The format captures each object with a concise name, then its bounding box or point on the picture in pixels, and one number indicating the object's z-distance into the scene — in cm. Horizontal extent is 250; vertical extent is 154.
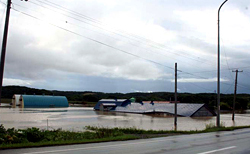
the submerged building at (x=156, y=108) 6130
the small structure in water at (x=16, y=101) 8368
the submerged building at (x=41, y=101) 8060
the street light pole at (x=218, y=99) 2510
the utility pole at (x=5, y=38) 1301
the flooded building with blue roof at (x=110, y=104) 8122
